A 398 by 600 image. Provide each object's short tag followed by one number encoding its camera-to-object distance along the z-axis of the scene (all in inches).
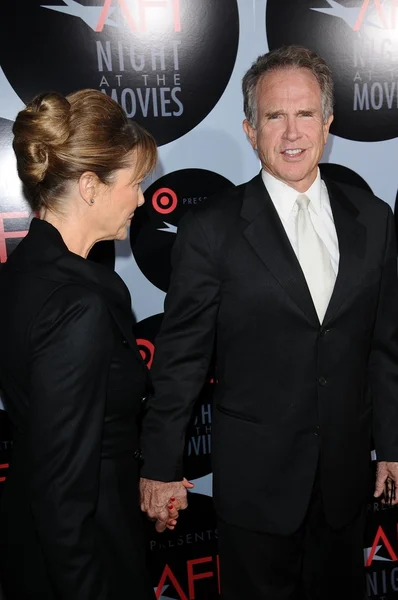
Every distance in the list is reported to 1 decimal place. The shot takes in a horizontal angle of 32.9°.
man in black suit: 73.1
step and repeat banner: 88.3
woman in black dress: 48.8
